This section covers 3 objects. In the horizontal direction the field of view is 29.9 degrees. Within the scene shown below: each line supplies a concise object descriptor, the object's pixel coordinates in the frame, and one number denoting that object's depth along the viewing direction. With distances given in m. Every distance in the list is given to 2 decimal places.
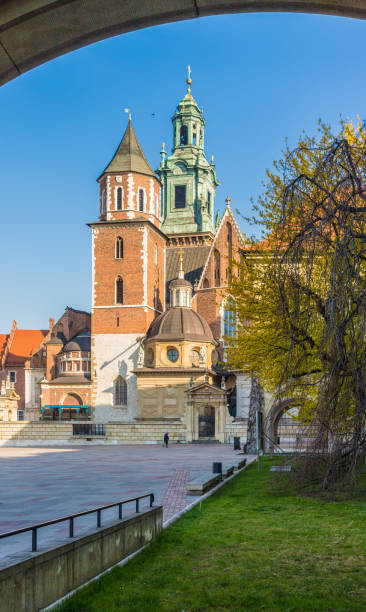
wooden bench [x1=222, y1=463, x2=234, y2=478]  19.44
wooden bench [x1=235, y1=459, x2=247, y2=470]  22.61
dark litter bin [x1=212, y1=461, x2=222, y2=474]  18.69
